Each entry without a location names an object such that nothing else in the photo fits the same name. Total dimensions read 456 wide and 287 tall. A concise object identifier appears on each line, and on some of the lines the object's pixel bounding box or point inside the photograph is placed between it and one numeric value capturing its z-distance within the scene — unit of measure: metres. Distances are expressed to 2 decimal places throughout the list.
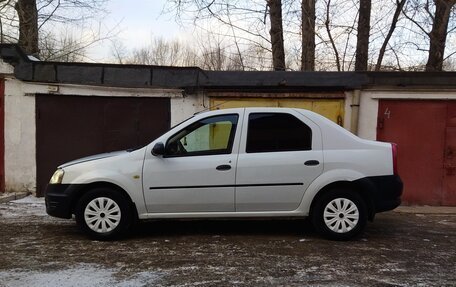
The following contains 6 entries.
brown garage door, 9.99
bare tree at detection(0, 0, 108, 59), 15.77
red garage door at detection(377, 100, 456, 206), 9.81
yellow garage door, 9.95
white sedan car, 6.41
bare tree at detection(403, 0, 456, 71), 16.05
